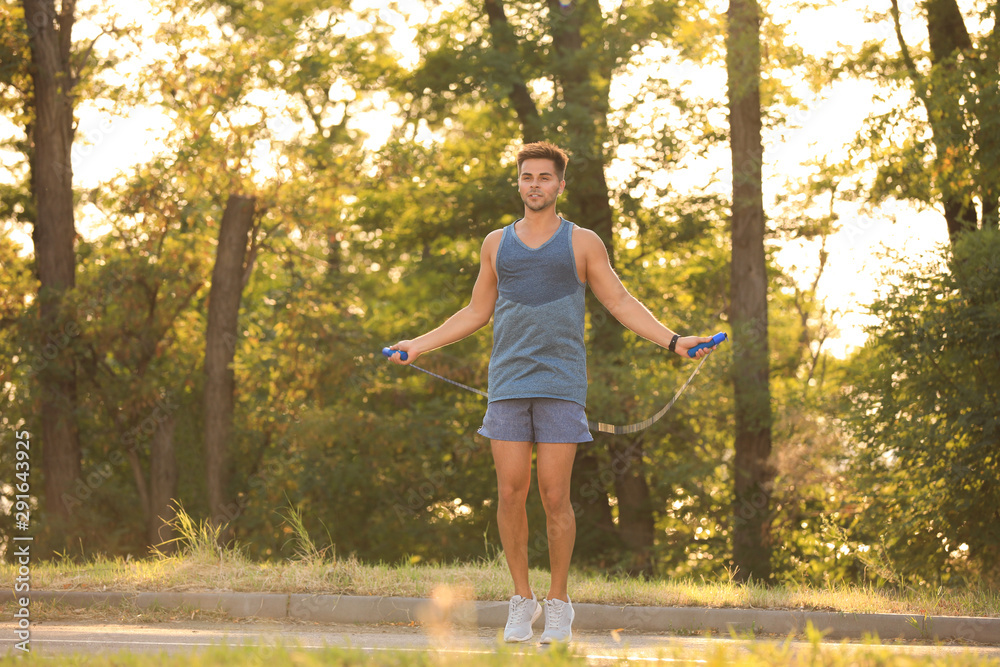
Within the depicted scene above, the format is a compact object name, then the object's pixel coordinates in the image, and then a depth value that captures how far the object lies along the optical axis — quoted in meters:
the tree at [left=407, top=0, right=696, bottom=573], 18.12
